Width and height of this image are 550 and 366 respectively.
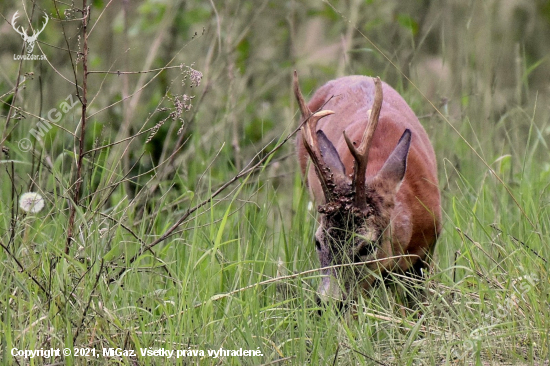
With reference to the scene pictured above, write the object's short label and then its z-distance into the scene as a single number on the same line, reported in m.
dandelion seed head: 7.59
